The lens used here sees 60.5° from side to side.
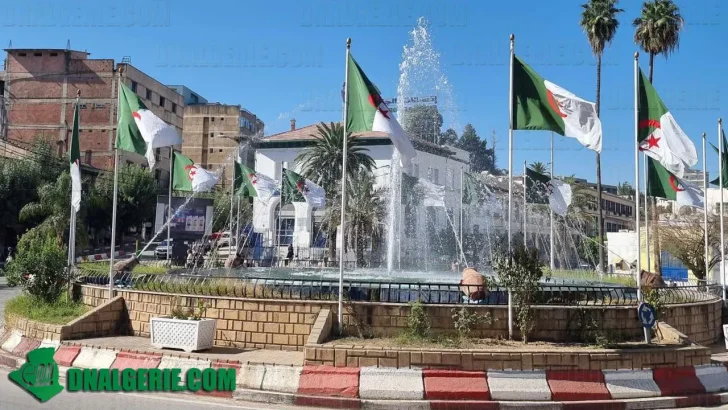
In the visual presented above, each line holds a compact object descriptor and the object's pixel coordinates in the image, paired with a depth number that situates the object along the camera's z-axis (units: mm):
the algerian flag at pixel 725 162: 19688
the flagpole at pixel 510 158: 11984
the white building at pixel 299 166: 48719
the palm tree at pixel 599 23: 40375
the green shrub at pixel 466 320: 11867
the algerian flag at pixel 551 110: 12523
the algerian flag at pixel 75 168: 17250
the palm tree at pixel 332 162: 47688
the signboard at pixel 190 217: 39531
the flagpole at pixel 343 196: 12164
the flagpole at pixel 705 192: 19694
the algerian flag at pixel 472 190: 39062
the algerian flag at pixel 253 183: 27866
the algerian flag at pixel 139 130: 15117
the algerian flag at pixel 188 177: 24844
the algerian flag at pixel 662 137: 13438
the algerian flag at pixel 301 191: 24844
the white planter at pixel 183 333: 11891
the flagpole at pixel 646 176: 16302
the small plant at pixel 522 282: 11820
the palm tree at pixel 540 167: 72012
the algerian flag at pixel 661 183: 16812
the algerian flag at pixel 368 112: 12289
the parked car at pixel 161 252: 50922
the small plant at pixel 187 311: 12445
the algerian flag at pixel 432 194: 36078
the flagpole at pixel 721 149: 19531
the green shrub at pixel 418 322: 11805
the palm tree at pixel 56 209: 41534
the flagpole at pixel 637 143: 12805
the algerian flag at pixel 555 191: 24219
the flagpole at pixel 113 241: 14594
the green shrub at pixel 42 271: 15547
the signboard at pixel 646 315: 11461
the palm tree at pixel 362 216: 45500
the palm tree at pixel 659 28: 37000
